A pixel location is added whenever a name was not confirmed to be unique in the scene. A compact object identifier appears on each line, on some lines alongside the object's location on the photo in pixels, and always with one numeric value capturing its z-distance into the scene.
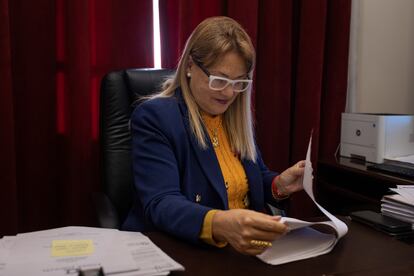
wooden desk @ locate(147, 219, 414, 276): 0.76
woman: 0.99
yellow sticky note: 0.76
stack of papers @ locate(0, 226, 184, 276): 0.70
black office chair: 1.45
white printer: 1.92
